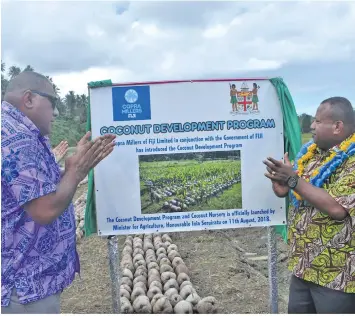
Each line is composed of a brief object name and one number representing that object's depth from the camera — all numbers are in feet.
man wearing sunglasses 8.29
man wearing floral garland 9.41
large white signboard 12.55
